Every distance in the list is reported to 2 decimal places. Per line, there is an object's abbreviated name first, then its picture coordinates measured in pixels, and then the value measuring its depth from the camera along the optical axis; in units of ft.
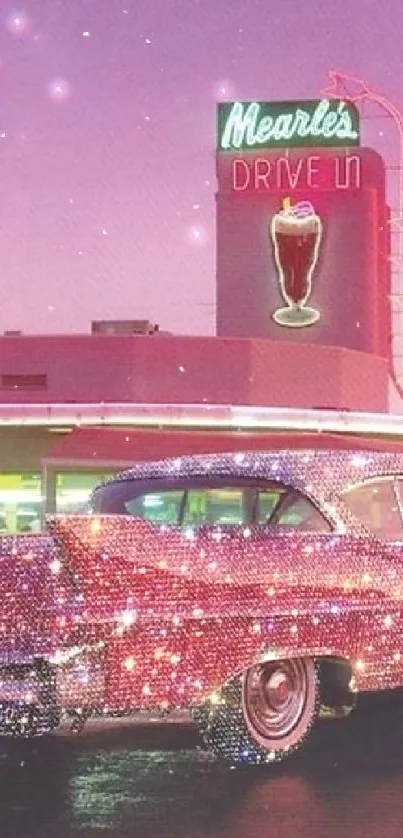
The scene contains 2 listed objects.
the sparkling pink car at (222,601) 22.29
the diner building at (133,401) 93.97
